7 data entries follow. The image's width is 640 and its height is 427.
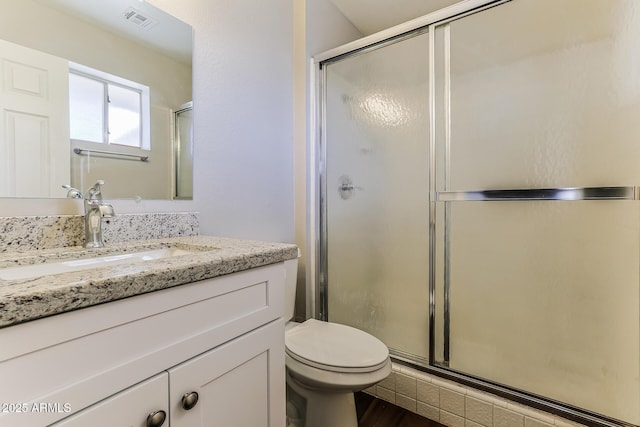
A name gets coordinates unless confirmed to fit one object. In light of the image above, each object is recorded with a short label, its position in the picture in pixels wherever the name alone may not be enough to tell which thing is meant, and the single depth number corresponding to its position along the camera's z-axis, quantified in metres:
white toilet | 1.05
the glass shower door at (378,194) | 1.66
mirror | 0.81
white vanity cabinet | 0.42
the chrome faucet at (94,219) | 0.86
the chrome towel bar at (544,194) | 1.18
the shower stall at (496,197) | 1.20
